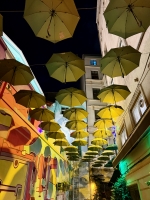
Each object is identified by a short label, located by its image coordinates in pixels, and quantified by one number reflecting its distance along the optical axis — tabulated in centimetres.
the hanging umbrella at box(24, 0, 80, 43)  367
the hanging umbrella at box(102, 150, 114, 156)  1169
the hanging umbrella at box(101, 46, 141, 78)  448
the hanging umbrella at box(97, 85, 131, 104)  575
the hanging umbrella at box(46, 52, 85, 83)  479
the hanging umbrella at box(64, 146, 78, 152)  1134
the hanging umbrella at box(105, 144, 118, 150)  1044
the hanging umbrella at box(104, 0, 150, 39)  365
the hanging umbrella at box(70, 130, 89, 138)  891
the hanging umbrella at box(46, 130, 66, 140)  846
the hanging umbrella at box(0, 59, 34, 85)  456
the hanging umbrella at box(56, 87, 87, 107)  583
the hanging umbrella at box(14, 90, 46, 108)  567
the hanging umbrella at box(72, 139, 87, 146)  994
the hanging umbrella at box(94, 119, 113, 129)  793
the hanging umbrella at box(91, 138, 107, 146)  987
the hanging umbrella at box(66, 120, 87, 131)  768
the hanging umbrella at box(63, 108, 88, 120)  702
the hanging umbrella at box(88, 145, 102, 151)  1103
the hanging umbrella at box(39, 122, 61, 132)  748
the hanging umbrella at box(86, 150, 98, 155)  1170
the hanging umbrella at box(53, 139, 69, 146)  984
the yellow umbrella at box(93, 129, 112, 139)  909
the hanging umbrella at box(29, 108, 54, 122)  693
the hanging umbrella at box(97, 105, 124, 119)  675
